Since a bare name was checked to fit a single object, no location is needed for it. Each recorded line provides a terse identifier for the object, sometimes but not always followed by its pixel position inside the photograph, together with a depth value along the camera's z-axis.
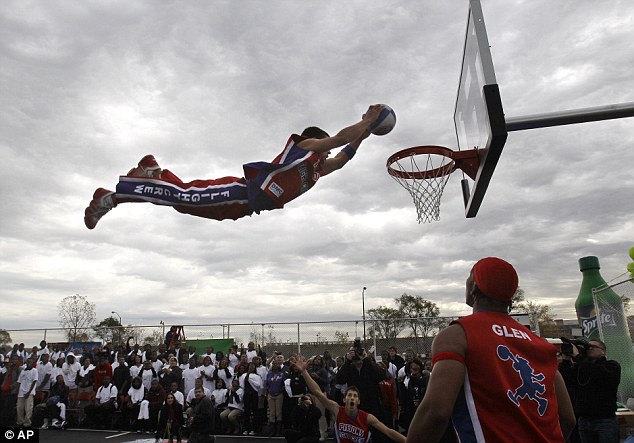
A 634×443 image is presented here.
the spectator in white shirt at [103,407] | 12.41
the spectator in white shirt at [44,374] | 13.39
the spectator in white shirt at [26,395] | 12.71
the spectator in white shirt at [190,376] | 12.37
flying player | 5.14
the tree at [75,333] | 16.63
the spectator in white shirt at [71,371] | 13.54
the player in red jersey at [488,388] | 1.79
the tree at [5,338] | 17.07
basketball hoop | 5.62
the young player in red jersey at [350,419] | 5.71
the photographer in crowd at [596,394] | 5.55
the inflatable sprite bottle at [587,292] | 11.45
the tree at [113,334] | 17.25
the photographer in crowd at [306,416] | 7.88
